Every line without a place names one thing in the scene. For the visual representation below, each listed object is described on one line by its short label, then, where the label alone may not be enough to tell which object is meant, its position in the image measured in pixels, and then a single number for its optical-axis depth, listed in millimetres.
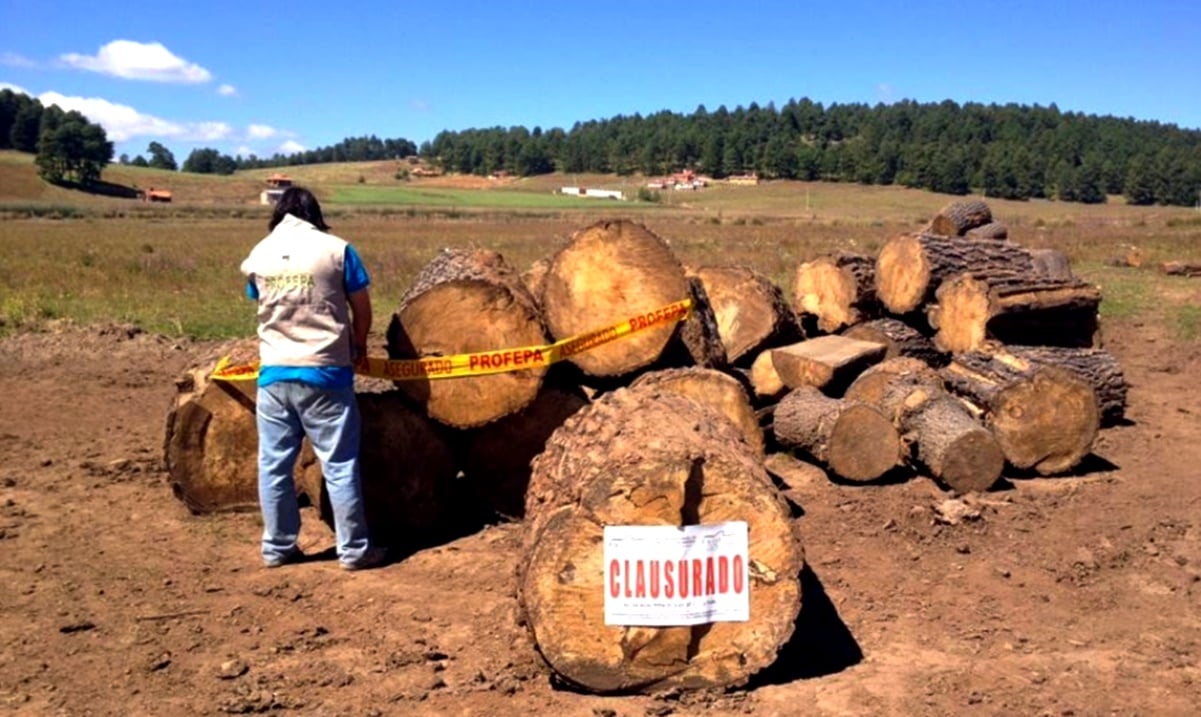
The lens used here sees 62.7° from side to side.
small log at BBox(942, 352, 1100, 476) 7531
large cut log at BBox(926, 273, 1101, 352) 9016
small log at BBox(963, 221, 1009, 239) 12305
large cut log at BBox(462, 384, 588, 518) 6539
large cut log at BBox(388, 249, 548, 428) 6219
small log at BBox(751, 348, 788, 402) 8836
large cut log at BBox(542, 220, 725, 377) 6531
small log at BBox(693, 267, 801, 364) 8836
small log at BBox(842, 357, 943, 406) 8094
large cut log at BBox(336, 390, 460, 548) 6391
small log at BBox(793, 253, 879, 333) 10141
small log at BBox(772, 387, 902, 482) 7387
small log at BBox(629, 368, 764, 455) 6648
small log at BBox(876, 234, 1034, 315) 9555
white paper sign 4289
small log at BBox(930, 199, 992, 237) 12320
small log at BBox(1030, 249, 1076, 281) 12102
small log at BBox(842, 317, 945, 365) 9570
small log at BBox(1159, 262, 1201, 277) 19720
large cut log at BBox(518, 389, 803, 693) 4301
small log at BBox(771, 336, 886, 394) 8406
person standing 5590
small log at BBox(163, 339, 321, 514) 6664
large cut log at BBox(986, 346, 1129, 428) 8531
